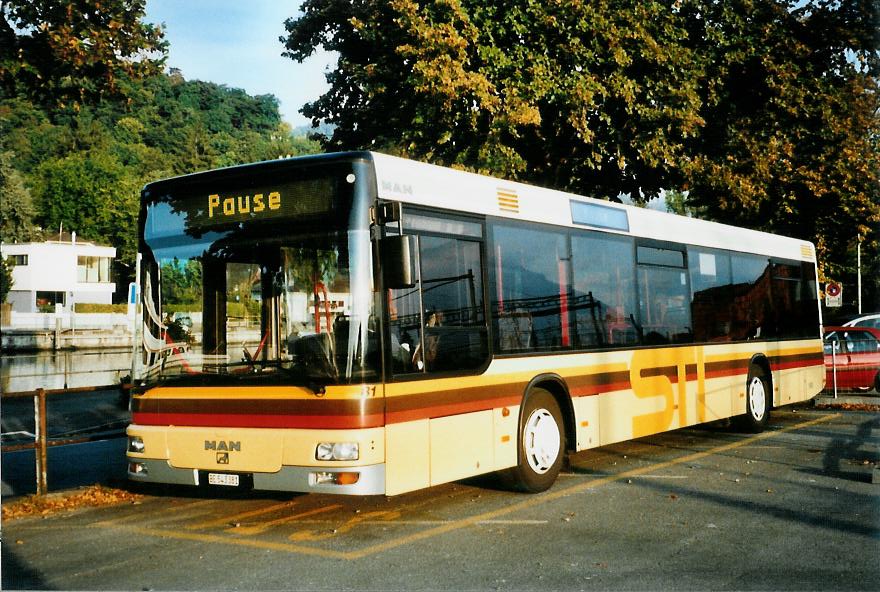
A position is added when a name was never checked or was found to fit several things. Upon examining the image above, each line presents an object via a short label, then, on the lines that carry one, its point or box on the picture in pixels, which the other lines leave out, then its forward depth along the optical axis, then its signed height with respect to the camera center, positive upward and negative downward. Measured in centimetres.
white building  8606 +906
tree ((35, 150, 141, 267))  9556 +1738
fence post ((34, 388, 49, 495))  942 -67
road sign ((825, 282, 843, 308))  3025 +157
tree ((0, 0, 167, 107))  1385 +473
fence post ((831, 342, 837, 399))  1997 -41
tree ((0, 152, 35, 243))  7268 +1323
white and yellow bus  757 +26
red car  2162 -42
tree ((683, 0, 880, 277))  2208 +547
